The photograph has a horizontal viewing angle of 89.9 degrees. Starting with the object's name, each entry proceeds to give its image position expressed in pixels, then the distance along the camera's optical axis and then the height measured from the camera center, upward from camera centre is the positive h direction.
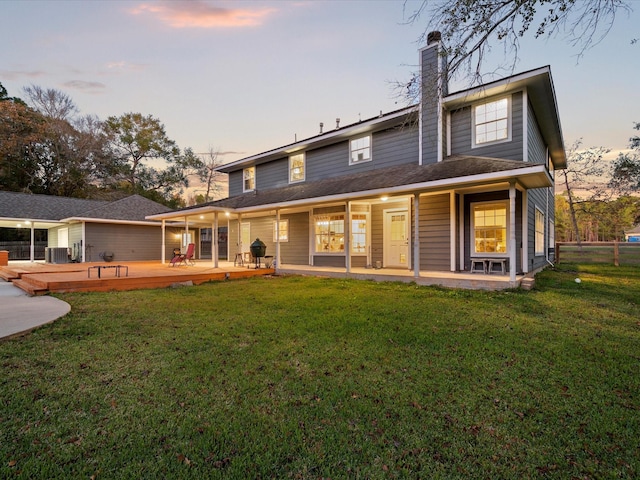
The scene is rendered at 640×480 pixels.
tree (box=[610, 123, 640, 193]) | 17.27 +3.89
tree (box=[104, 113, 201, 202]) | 31.80 +8.83
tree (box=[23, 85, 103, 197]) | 27.42 +8.64
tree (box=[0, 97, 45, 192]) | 25.14 +8.05
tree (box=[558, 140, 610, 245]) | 20.81 +4.38
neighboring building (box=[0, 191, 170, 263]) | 16.70 +1.11
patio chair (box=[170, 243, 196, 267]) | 13.16 -0.60
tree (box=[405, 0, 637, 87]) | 3.88 +2.78
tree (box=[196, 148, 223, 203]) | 34.66 +7.40
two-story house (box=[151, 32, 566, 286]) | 8.32 +1.40
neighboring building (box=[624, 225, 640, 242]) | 54.44 +1.06
